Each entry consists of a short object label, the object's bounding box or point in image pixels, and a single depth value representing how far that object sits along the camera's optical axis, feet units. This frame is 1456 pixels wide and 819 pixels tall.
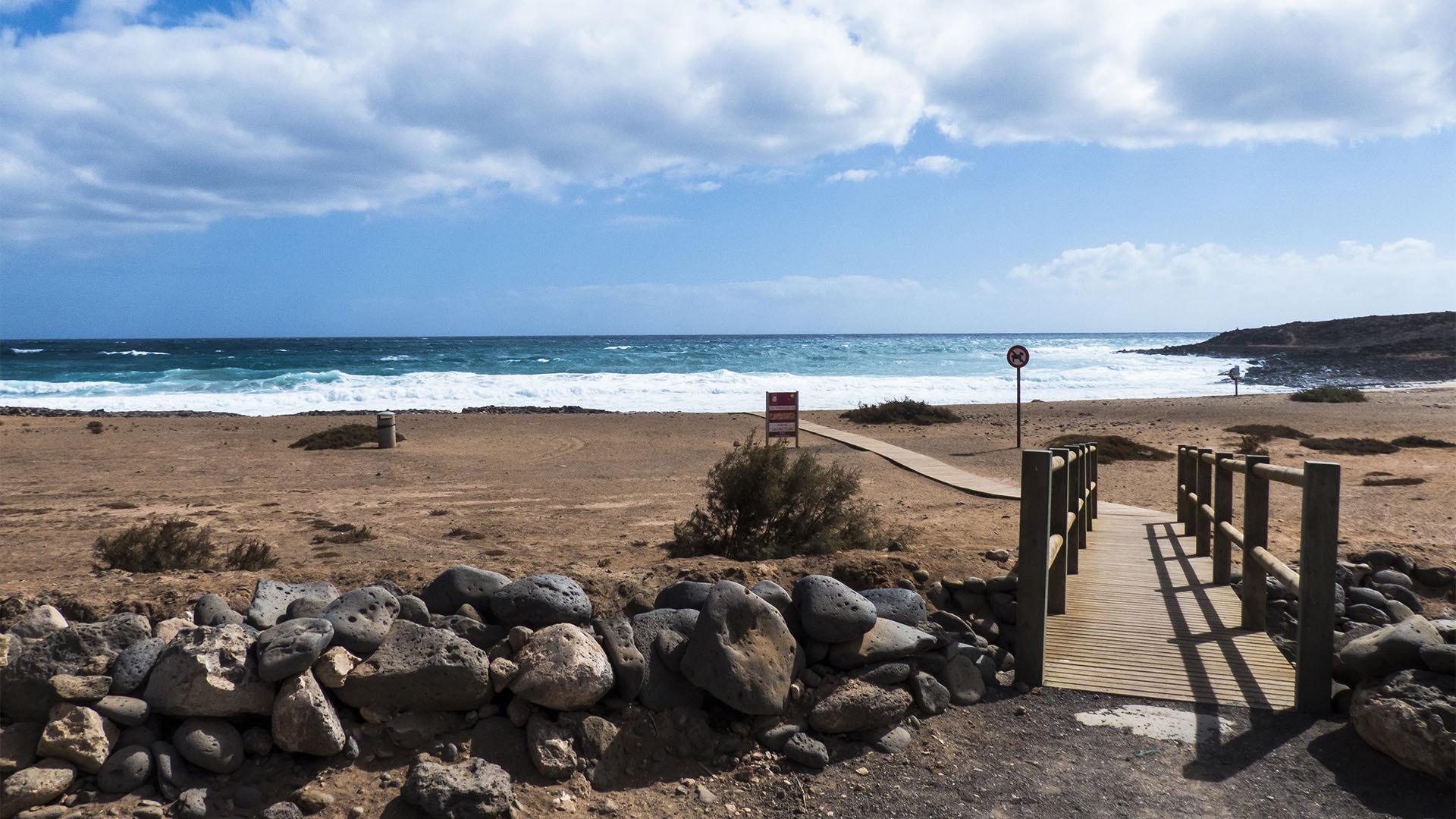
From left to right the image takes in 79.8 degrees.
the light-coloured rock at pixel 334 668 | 12.94
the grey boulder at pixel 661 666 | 14.25
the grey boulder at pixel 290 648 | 12.58
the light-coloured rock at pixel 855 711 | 14.24
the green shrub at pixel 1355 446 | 54.95
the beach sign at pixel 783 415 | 59.88
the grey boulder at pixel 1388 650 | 13.64
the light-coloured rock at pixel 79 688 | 12.10
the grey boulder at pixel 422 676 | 13.12
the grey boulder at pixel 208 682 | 12.39
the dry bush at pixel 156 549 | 22.30
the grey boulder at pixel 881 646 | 15.14
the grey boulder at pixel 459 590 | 15.46
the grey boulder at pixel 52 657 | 12.13
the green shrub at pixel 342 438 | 59.16
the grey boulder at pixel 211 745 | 12.16
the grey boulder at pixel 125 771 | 11.79
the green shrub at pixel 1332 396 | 100.68
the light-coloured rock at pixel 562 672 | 13.50
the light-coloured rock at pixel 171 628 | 13.60
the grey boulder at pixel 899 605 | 16.55
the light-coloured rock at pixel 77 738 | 11.78
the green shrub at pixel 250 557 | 23.12
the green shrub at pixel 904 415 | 81.51
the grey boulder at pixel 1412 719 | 11.84
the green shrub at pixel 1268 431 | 65.62
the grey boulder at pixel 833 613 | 15.06
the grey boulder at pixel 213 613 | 14.33
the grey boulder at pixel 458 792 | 11.75
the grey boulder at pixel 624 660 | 14.14
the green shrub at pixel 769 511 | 25.44
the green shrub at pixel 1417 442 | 57.32
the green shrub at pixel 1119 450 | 53.67
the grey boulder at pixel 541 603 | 14.78
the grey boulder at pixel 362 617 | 13.43
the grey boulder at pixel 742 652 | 13.94
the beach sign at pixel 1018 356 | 63.98
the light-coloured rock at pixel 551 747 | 12.89
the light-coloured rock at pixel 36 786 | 11.28
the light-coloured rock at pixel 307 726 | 12.41
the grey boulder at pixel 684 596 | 15.97
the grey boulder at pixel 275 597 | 14.39
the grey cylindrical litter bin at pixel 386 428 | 59.93
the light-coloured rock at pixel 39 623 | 12.74
